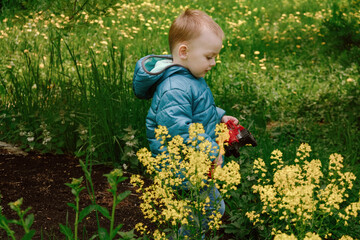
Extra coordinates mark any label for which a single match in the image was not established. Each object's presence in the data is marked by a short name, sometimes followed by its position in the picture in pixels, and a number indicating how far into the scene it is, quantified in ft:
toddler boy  7.90
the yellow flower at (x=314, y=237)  4.91
